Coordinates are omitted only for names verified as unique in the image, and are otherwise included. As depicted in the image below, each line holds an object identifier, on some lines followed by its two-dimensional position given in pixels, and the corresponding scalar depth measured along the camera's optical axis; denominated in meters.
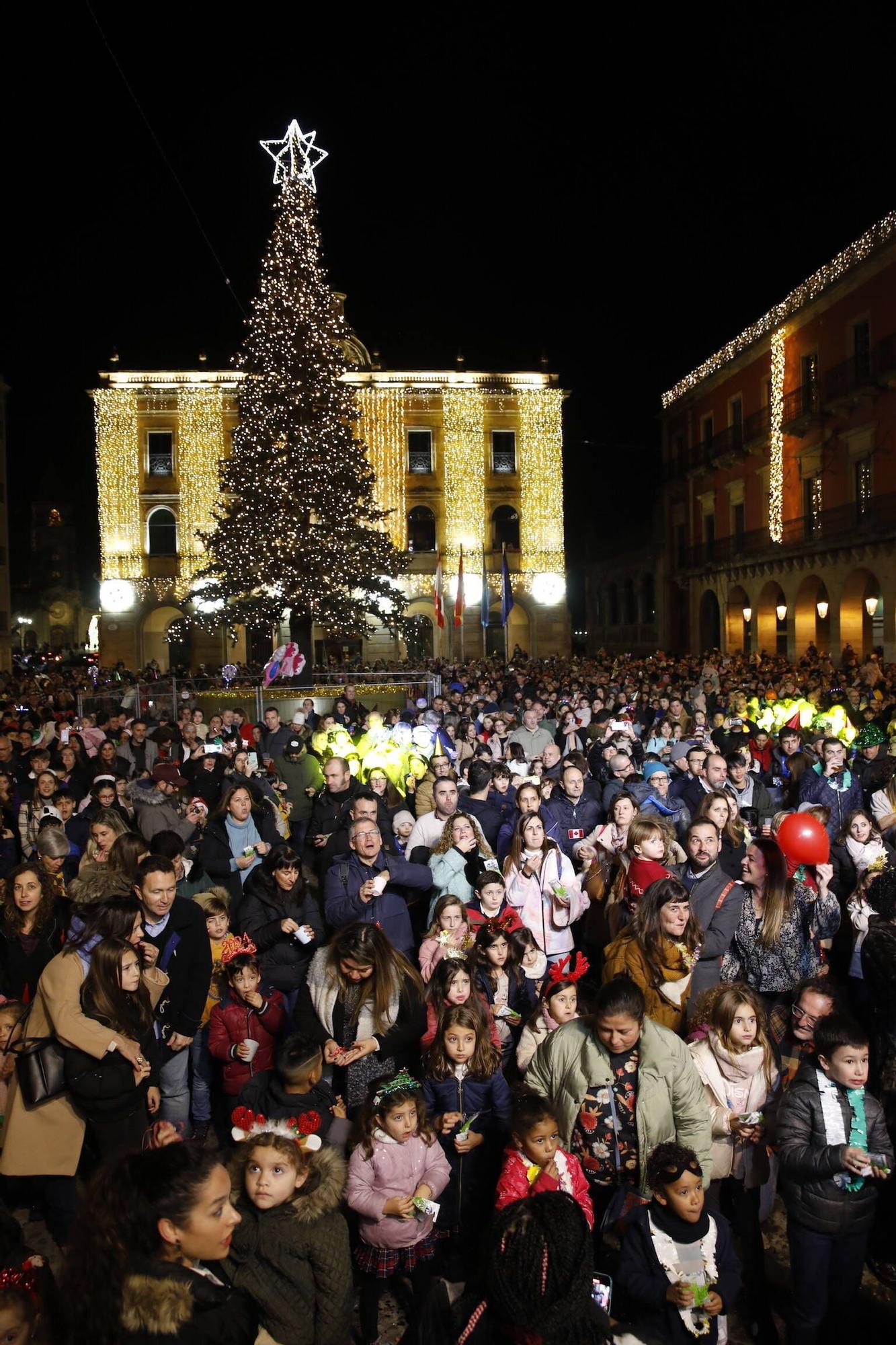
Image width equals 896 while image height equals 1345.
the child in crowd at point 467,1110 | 3.79
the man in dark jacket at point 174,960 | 4.62
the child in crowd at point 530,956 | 5.14
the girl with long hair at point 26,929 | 4.88
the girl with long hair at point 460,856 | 6.09
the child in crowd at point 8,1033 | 4.12
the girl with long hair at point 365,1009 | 4.19
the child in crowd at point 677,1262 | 2.94
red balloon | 5.21
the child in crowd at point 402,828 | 7.77
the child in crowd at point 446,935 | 4.95
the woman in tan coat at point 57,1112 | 3.80
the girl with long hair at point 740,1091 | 3.79
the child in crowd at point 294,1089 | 3.75
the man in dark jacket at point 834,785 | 7.73
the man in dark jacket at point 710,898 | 4.84
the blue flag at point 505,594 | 26.94
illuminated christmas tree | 26.00
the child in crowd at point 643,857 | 5.42
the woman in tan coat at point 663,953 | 4.45
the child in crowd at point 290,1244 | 2.98
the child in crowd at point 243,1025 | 4.65
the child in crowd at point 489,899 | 5.38
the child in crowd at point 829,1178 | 3.34
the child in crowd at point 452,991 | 4.18
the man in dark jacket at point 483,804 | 7.72
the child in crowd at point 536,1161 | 3.26
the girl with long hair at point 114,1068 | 3.83
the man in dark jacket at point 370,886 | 5.24
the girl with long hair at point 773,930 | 4.79
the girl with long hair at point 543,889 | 5.66
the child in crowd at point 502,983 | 4.72
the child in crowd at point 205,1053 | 5.14
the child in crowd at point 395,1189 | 3.47
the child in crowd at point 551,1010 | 4.21
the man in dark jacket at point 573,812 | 7.39
